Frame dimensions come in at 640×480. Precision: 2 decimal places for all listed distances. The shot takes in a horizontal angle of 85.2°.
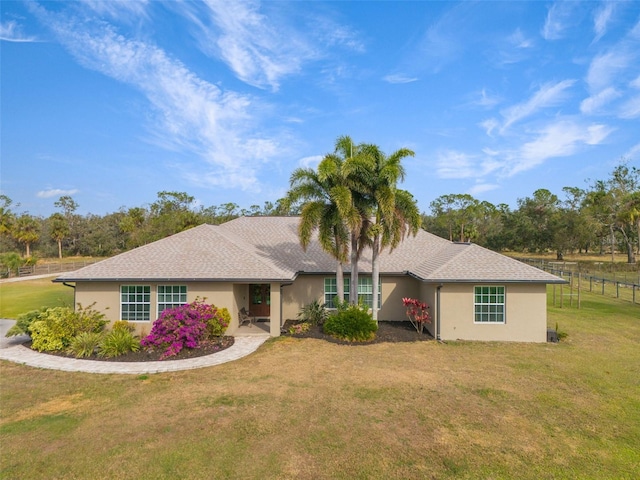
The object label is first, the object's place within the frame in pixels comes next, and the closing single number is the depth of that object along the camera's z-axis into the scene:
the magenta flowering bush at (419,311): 14.54
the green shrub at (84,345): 11.70
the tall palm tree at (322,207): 14.18
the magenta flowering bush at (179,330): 12.12
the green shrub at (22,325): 12.77
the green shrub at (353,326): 13.77
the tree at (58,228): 54.25
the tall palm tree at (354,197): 13.55
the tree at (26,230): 49.66
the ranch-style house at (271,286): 13.97
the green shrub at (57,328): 12.21
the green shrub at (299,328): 14.74
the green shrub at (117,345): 11.67
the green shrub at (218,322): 13.30
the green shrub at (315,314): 16.06
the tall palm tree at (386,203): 13.63
